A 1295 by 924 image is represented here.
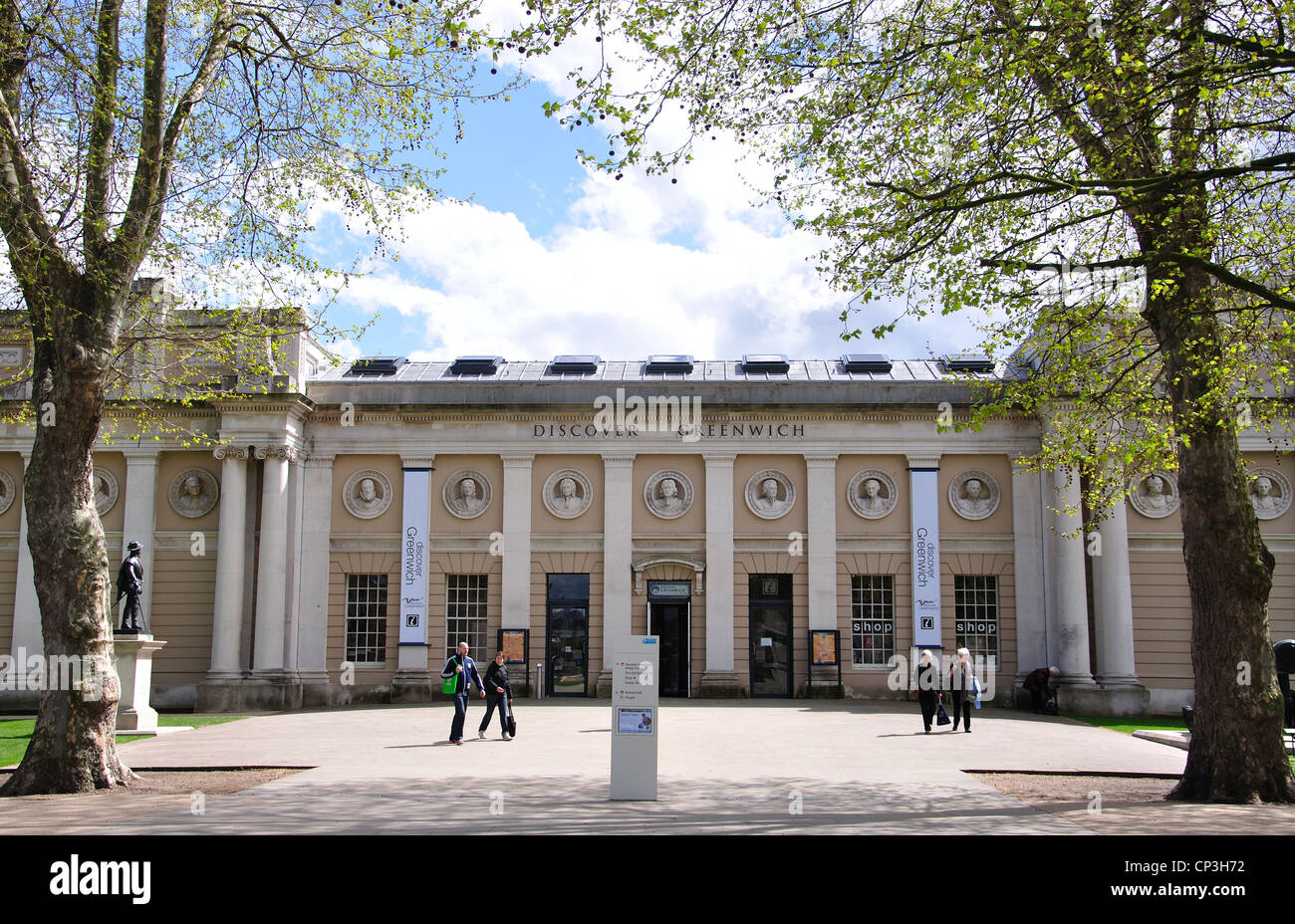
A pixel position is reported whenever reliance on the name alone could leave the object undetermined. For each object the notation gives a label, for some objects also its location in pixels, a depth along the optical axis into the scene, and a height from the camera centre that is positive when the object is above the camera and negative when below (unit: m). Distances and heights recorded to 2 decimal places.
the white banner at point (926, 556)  27.08 +0.81
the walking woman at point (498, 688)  17.58 -1.59
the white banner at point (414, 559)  27.53 +0.75
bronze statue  20.70 +0.00
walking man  17.22 -1.43
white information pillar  11.64 -1.39
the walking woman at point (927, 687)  19.48 -1.77
